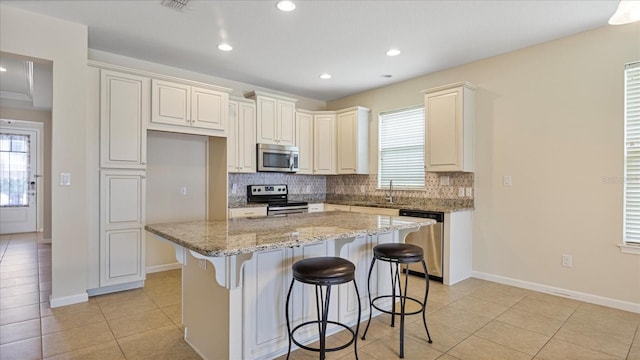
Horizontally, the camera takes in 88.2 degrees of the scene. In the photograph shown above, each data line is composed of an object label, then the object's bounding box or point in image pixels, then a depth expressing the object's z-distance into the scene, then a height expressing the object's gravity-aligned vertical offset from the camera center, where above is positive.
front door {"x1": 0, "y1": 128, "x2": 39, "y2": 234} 7.02 +0.00
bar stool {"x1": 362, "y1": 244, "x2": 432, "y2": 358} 2.27 -0.54
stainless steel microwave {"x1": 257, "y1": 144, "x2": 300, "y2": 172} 4.87 +0.34
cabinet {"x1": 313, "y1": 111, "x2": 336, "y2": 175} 5.61 +0.64
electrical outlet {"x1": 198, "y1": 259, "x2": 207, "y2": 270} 2.10 -0.55
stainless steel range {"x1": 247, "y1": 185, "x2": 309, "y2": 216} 4.76 -0.30
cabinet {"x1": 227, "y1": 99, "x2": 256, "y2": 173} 4.57 +0.60
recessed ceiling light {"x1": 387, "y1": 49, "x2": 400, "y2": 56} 3.79 +1.49
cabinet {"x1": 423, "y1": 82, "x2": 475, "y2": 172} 4.00 +0.67
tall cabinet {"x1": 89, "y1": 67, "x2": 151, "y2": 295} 3.44 +0.03
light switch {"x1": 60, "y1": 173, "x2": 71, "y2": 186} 3.13 +0.00
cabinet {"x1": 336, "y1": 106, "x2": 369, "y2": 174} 5.35 +0.64
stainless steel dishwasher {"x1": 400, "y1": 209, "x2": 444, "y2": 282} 3.92 -0.75
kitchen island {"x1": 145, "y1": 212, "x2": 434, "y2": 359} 1.84 -0.62
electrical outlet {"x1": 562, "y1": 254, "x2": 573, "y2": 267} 3.39 -0.83
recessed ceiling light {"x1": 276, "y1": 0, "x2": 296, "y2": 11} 2.77 +1.49
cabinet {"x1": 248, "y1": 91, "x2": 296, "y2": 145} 4.88 +0.93
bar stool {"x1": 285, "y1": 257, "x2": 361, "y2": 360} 1.83 -0.53
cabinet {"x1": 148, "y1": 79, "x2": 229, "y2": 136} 3.78 +0.86
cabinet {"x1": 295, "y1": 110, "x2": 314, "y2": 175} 5.42 +0.66
